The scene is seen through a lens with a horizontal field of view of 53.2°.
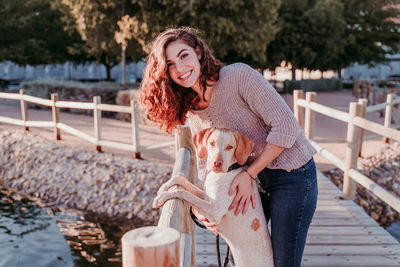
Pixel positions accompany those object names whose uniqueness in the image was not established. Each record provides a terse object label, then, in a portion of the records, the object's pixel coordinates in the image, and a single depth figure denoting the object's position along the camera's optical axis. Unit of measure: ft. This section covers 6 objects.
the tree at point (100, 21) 47.17
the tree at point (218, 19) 44.75
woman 6.56
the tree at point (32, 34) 71.97
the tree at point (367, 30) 97.45
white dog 6.39
